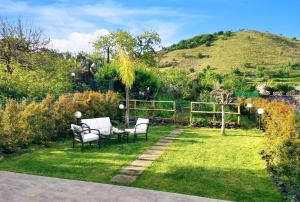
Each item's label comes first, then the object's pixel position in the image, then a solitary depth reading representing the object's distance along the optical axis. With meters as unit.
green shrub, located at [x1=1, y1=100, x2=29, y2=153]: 7.17
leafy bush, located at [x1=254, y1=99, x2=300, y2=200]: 4.91
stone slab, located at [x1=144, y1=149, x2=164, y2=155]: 7.32
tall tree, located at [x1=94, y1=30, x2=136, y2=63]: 29.08
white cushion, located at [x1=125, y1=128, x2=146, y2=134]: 8.65
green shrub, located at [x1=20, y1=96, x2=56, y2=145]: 7.68
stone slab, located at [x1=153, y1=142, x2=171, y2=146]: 8.35
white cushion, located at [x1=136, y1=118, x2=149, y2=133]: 8.87
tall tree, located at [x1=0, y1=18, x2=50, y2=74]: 16.91
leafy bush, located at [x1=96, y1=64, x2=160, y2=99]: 15.20
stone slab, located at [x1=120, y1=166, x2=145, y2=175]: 5.72
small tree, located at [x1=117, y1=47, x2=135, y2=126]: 10.98
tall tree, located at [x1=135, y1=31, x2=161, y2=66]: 30.03
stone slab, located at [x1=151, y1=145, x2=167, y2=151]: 7.76
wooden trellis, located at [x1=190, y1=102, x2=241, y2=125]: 11.61
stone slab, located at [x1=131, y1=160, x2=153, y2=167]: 6.30
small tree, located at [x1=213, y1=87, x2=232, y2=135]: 10.31
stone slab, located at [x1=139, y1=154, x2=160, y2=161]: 6.83
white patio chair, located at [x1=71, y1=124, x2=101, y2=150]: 7.46
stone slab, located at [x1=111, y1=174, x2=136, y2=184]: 5.23
